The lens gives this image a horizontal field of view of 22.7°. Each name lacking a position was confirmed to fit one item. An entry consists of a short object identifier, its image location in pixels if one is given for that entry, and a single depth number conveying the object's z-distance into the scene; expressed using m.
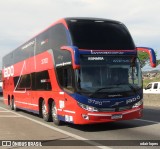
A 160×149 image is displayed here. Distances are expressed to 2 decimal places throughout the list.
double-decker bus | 12.27
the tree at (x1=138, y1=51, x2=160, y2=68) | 84.68
